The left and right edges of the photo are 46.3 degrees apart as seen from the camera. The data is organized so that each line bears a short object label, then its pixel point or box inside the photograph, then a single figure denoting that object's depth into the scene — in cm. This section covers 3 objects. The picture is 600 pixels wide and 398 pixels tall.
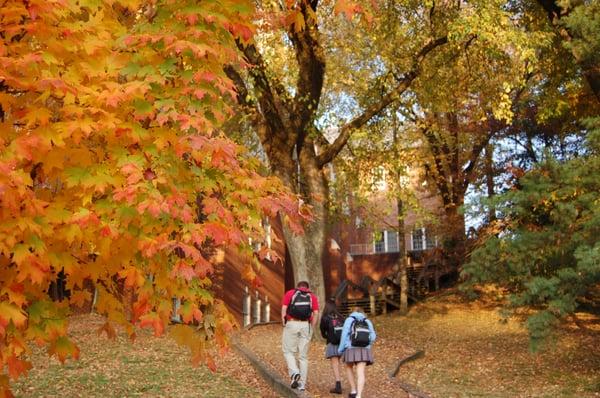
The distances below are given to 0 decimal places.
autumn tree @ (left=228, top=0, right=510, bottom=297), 1698
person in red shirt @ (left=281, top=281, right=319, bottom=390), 1105
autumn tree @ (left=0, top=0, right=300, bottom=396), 405
